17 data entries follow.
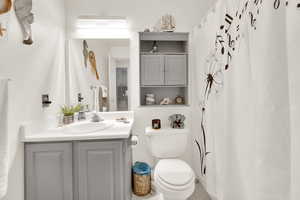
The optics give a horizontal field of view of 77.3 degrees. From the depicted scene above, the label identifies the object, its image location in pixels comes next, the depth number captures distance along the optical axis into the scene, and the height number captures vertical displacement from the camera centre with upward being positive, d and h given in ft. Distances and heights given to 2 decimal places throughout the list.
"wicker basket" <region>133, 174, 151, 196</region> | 6.31 -2.87
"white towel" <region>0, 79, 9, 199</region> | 3.37 -0.64
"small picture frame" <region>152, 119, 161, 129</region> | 7.12 -0.93
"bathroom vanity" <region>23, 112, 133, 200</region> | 4.54 -1.63
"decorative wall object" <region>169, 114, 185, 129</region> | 7.44 -0.86
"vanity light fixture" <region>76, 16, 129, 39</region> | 7.34 +2.89
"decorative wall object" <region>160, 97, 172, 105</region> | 7.96 -0.06
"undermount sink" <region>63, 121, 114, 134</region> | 5.07 -0.80
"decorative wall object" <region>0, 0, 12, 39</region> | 3.84 +1.78
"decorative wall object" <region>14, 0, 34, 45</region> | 4.38 +2.06
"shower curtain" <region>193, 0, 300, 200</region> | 2.44 -0.02
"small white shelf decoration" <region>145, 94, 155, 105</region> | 7.93 +0.03
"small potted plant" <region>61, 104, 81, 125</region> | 6.41 -0.47
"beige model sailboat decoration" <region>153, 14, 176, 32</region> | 7.36 +3.00
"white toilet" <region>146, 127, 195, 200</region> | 5.28 -2.07
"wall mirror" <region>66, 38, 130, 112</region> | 7.42 +1.14
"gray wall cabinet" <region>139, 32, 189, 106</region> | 7.61 +1.41
